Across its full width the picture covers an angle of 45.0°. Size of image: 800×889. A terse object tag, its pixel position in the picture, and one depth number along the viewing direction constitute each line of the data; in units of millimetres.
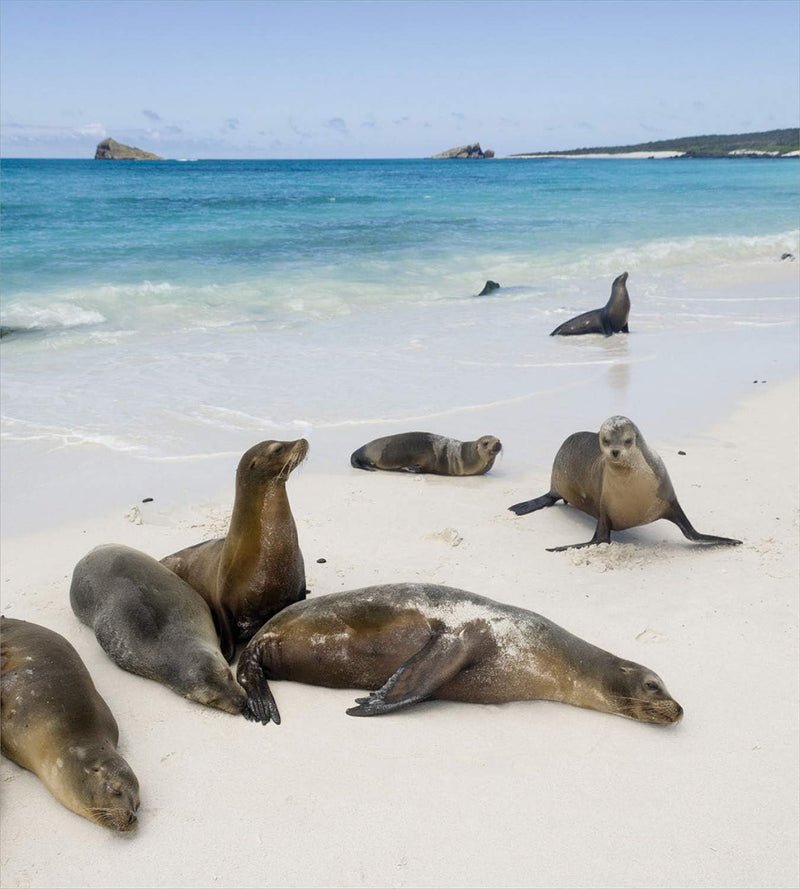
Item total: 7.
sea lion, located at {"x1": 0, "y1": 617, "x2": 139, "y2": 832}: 3035
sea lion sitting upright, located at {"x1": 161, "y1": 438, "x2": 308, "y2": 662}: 4164
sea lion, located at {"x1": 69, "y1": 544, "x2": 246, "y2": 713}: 3783
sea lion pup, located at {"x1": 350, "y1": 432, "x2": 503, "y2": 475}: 6949
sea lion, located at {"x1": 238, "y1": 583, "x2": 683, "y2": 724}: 3672
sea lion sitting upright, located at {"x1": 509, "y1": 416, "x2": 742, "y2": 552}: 5348
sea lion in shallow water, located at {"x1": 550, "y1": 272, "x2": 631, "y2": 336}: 12195
